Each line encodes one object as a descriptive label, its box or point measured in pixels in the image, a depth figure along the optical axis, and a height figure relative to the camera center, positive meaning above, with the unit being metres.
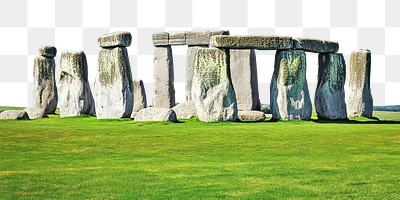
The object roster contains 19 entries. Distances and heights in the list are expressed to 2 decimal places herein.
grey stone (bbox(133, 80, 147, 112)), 34.81 -0.22
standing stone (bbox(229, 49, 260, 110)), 31.89 +0.57
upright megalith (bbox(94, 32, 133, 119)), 28.59 +0.45
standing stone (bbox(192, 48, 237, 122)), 26.62 +0.17
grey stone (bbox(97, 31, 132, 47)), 28.30 +1.89
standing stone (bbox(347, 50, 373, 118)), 32.34 +0.16
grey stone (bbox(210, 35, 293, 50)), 26.84 +1.71
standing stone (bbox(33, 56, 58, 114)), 34.31 +0.31
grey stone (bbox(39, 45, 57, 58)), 34.22 +1.77
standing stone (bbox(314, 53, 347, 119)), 29.86 +0.11
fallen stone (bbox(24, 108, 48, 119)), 32.18 -0.91
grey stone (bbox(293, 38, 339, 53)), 28.31 +1.71
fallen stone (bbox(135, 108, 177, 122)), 26.21 -0.81
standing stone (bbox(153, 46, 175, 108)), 35.81 +0.60
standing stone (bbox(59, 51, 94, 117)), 30.78 +0.20
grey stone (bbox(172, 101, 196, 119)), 29.78 -0.74
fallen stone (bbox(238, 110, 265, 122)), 28.56 -0.92
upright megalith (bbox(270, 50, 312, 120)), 27.80 +0.17
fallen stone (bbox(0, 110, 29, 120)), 30.27 -0.90
